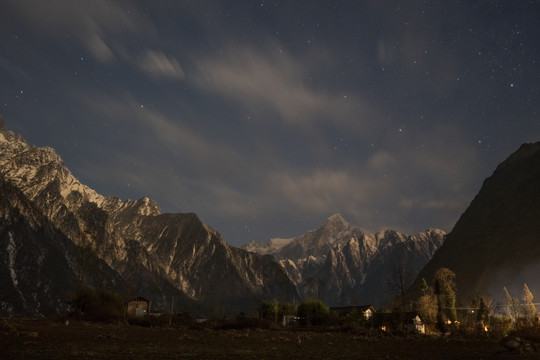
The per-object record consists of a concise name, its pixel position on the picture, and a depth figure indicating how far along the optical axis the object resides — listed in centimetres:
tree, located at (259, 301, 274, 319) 12179
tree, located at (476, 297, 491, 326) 8300
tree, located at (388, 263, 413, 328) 9052
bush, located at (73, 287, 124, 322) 6975
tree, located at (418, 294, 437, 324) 8938
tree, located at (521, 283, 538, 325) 4412
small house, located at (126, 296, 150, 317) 12138
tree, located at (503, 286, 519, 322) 6362
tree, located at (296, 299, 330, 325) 11075
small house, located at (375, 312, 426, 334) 8600
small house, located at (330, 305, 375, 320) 12215
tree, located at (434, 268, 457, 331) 8600
